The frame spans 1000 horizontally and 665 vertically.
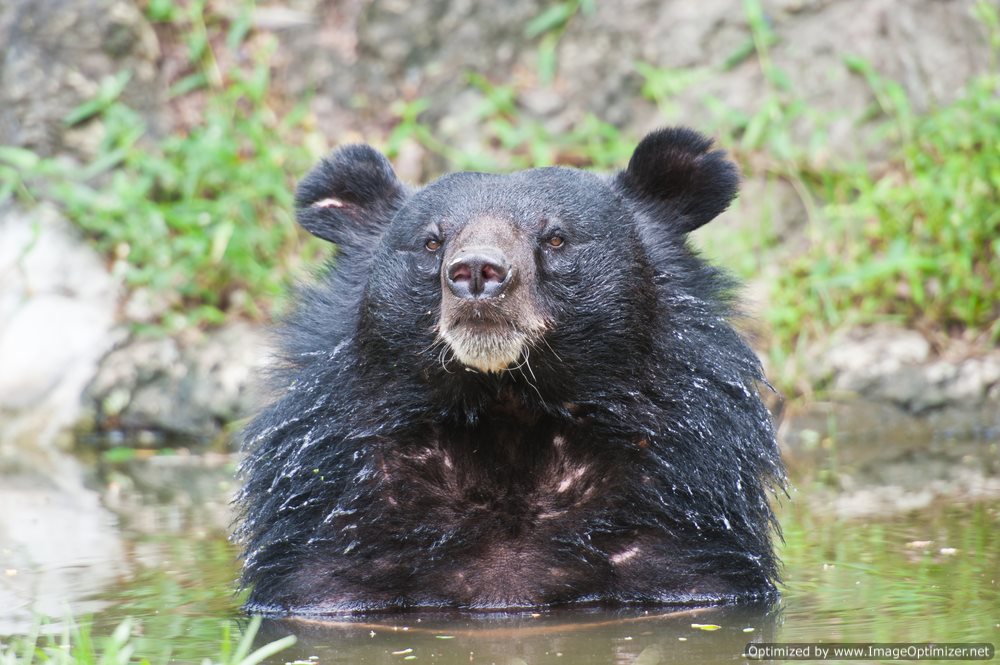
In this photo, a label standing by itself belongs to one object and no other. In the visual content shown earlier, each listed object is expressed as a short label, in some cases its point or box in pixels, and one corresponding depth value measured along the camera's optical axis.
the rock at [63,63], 20.36
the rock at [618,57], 19.48
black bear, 8.66
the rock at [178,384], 18.25
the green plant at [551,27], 20.81
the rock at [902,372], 16.47
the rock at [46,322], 18.69
